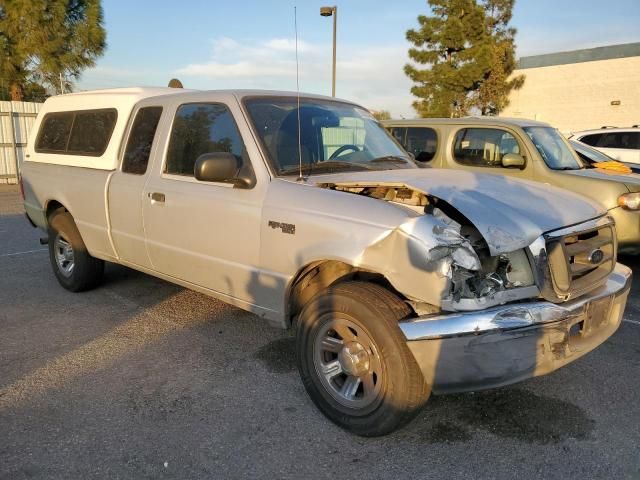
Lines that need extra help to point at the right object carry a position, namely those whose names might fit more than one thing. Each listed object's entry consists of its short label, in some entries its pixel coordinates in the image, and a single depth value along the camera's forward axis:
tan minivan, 5.91
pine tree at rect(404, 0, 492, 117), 28.05
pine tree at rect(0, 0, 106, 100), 16.83
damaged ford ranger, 2.57
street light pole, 12.24
